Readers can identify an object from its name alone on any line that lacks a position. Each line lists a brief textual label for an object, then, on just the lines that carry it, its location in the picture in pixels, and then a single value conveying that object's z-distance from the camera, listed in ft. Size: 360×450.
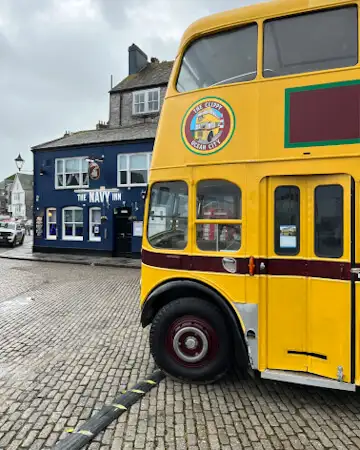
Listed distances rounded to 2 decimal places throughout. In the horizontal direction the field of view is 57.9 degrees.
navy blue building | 58.44
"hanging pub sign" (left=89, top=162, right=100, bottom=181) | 60.75
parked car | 76.74
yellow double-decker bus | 11.18
